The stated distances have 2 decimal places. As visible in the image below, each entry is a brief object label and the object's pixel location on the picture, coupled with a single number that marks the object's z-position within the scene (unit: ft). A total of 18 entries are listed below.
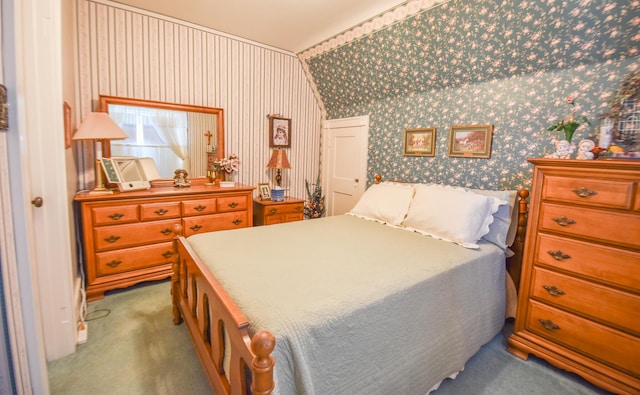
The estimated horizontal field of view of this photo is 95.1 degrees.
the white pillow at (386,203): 8.48
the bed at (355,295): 3.52
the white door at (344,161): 12.67
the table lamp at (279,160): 12.13
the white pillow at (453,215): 6.88
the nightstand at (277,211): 11.66
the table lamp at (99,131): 7.92
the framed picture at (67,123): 6.84
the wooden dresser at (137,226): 8.03
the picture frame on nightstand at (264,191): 12.59
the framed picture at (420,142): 9.95
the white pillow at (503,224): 7.11
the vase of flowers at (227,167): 11.16
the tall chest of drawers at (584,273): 4.99
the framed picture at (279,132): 12.91
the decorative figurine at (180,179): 10.30
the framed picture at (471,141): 8.49
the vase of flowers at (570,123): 6.36
